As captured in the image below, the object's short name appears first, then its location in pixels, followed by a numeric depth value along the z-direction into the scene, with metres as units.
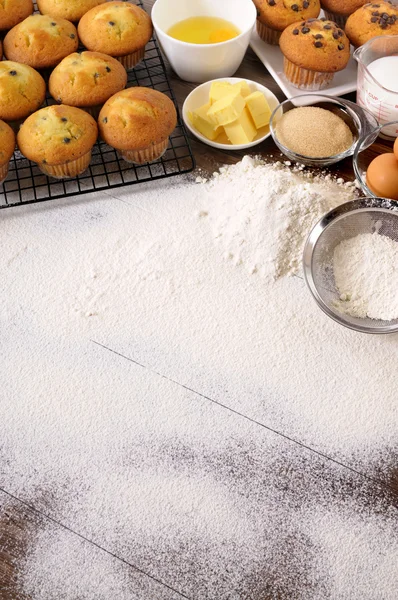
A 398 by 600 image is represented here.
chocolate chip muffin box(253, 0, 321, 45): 1.22
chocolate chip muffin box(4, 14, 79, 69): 1.18
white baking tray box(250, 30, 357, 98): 1.22
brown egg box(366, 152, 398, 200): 1.11
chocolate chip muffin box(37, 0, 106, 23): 1.21
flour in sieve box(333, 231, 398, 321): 1.08
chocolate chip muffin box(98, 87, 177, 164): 1.14
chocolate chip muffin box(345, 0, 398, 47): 1.20
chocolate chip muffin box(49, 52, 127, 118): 1.16
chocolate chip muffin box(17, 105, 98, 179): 1.12
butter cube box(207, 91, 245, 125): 1.16
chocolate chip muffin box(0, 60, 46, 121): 1.14
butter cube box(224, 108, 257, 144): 1.17
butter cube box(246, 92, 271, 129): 1.17
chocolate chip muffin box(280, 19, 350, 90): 1.18
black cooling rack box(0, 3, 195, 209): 1.16
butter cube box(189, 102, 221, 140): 1.18
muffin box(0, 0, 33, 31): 1.20
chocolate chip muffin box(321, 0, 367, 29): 1.23
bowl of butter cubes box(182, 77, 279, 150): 1.17
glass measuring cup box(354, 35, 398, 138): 1.17
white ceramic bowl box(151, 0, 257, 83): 1.20
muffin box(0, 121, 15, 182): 1.13
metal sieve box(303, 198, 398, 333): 1.09
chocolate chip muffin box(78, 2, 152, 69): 1.19
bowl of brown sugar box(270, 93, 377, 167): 1.16
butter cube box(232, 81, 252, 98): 1.18
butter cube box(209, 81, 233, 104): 1.18
